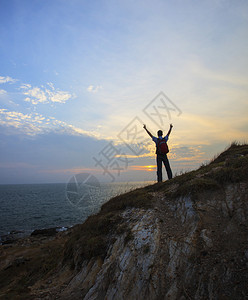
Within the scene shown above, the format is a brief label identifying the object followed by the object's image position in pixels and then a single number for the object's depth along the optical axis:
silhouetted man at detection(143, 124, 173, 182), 12.85
